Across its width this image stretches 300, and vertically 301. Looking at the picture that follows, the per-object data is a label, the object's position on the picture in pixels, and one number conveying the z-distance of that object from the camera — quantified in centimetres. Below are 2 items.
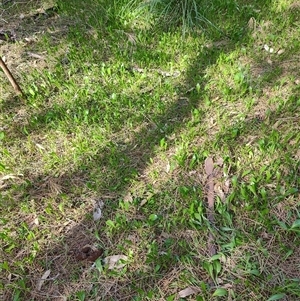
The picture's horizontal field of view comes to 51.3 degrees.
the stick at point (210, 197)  205
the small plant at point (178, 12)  365
